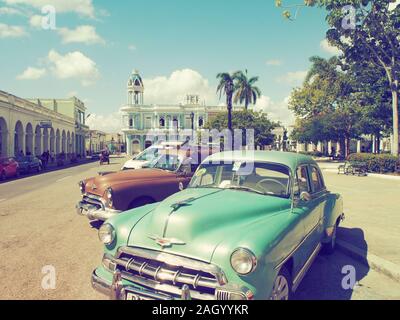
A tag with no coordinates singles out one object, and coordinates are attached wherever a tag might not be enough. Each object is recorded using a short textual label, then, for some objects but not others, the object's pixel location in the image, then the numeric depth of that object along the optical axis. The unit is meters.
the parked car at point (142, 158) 12.27
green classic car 2.71
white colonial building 77.69
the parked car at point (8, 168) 19.56
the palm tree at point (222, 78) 46.66
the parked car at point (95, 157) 51.44
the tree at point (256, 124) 38.89
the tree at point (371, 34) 18.51
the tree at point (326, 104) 30.09
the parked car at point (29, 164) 23.72
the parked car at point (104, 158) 33.72
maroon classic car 6.07
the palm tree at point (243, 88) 49.69
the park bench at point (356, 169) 19.19
